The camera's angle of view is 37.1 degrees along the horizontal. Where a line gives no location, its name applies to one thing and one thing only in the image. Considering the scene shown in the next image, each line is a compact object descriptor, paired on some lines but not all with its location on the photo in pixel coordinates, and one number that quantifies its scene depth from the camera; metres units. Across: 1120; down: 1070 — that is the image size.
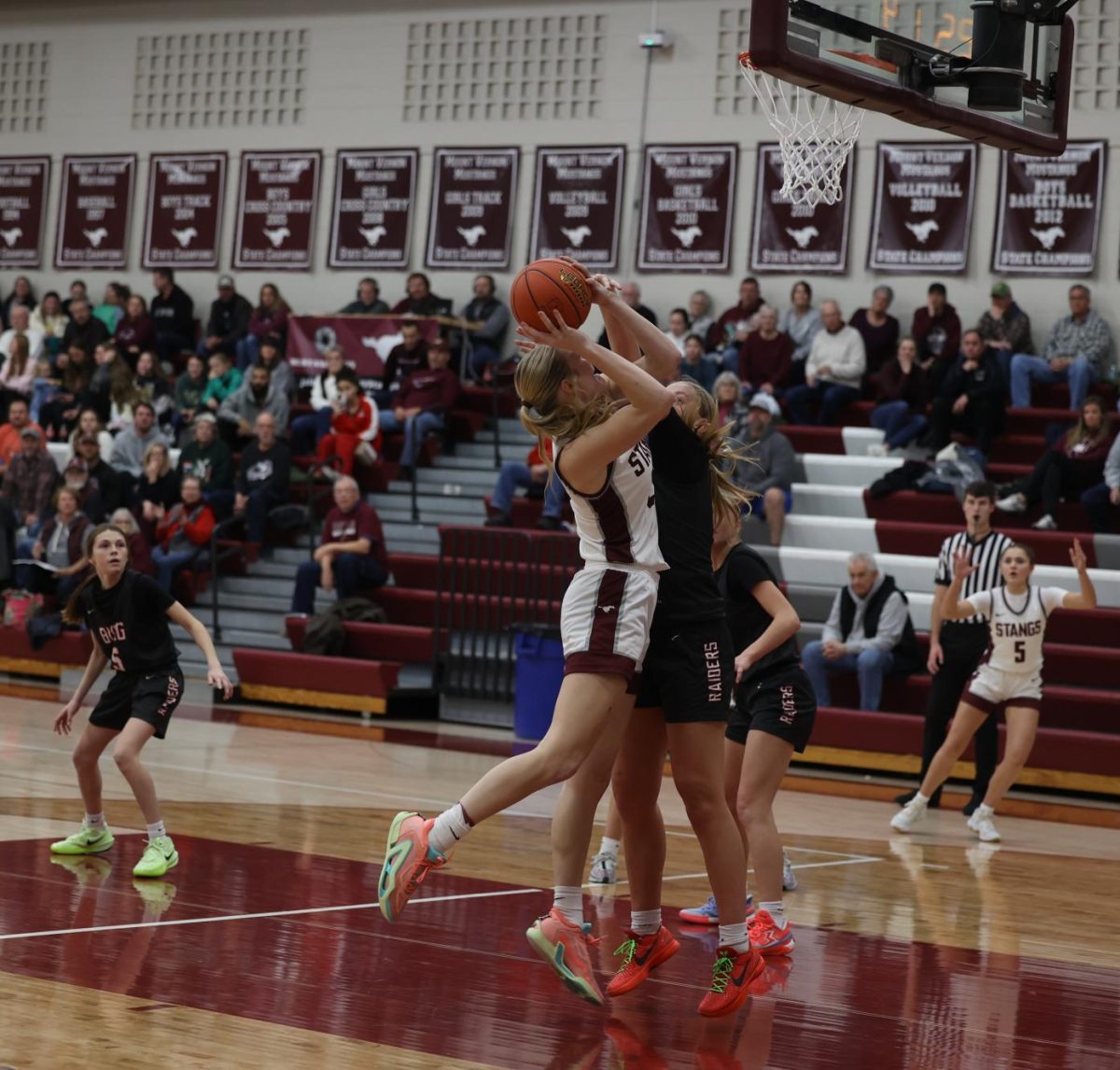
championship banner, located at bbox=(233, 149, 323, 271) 20.78
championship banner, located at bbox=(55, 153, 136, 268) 22.12
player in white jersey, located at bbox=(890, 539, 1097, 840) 9.70
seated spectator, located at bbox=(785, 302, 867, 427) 16.12
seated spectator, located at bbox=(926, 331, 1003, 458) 14.91
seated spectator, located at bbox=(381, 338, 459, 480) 17.44
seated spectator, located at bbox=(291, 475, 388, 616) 14.95
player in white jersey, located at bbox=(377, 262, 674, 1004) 4.76
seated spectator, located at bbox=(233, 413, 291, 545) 16.58
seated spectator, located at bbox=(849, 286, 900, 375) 16.41
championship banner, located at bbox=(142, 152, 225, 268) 21.45
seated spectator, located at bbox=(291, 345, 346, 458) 17.52
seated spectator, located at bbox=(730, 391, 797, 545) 14.62
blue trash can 12.99
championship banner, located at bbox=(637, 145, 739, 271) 18.19
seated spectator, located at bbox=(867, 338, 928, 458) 15.44
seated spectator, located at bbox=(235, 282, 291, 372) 19.50
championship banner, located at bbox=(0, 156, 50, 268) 22.78
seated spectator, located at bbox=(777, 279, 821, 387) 16.88
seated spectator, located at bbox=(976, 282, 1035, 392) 15.82
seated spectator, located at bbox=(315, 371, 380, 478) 16.97
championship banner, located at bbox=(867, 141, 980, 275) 17.03
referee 10.53
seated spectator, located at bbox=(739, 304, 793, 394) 16.34
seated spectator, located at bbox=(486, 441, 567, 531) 15.46
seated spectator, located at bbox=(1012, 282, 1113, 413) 15.62
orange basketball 4.77
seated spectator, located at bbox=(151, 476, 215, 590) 16.03
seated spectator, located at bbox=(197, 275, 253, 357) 20.14
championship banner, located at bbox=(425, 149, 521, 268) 19.45
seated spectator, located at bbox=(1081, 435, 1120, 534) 13.42
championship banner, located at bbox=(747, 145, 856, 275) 17.55
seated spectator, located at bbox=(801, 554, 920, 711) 12.32
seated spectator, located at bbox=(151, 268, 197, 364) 20.62
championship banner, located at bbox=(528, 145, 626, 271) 18.80
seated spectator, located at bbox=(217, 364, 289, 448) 18.06
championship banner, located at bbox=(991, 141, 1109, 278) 16.41
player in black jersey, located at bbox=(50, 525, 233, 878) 7.13
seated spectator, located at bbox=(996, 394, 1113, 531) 13.77
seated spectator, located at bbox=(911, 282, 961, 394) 16.09
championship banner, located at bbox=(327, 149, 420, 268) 20.11
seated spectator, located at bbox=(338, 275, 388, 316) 19.14
